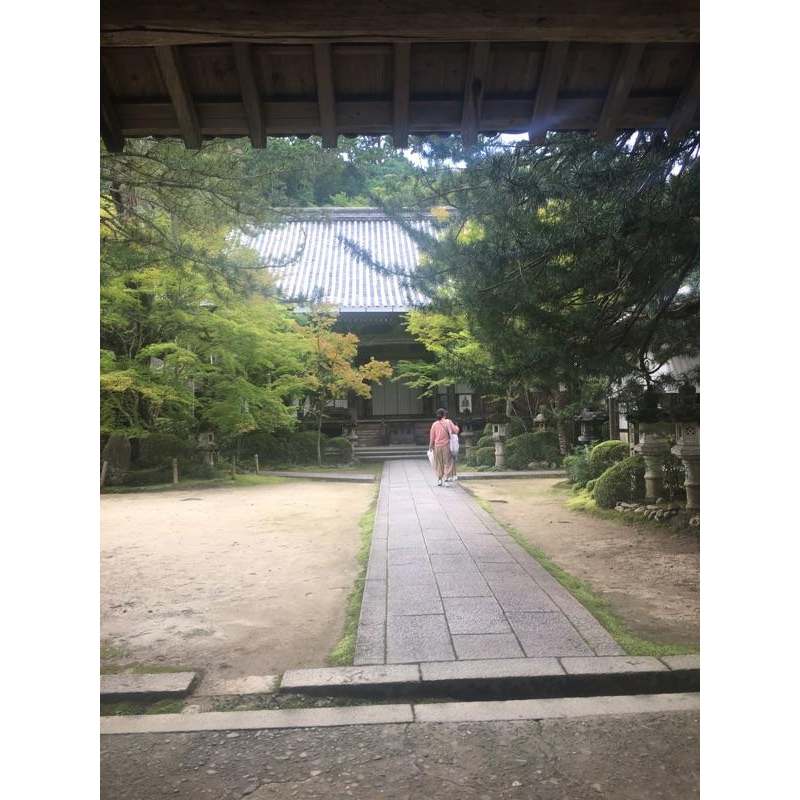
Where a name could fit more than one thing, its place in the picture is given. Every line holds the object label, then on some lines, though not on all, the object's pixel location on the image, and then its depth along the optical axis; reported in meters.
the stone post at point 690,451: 6.91
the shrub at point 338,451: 16.19
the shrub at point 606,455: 9.92
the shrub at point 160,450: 12.91
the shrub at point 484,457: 14.74
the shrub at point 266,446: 15.88
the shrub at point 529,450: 14.34
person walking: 11.46
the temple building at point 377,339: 18.02
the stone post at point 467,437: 17.42
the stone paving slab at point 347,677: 3.12
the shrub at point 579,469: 10.25
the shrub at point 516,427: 15.42
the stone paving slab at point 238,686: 3.22
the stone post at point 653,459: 7.98
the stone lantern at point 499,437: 14.37
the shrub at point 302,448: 16.16
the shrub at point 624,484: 8.48
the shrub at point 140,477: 12.41
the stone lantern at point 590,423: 13.43
